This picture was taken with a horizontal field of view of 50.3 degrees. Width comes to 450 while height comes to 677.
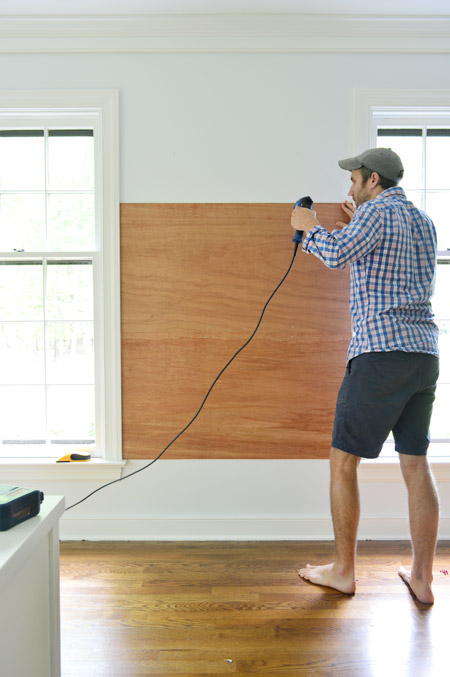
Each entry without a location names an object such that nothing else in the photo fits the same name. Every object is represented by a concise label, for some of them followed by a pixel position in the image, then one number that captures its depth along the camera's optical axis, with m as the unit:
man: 1.87
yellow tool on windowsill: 2.54
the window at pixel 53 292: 2.58
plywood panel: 2.53
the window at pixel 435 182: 2.61
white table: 0.88
